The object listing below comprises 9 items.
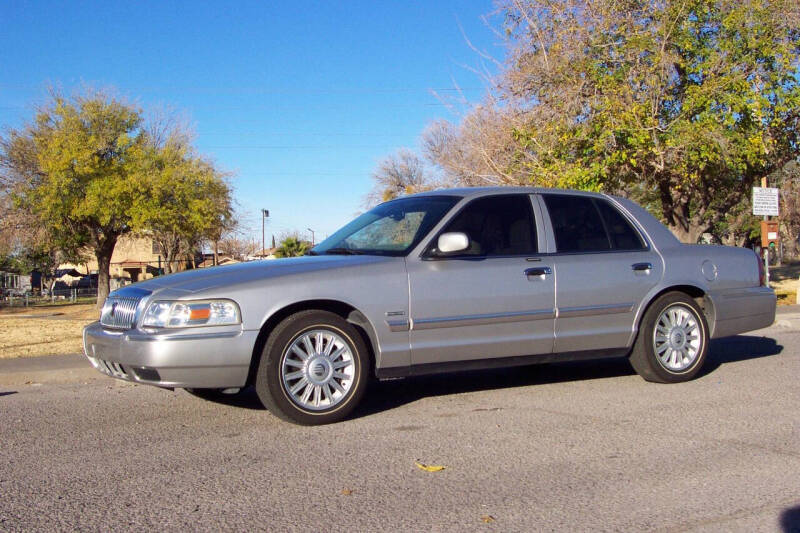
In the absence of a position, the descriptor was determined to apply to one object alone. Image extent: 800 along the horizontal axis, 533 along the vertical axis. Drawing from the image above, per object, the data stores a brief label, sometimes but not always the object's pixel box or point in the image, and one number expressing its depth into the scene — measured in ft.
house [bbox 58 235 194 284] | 242.58
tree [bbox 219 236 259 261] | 209.55
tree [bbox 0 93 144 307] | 96.78
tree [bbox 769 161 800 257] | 93.53
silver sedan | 17.54
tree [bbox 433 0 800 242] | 53.21
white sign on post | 52.06
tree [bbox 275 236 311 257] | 105.15
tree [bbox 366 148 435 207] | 143.33
